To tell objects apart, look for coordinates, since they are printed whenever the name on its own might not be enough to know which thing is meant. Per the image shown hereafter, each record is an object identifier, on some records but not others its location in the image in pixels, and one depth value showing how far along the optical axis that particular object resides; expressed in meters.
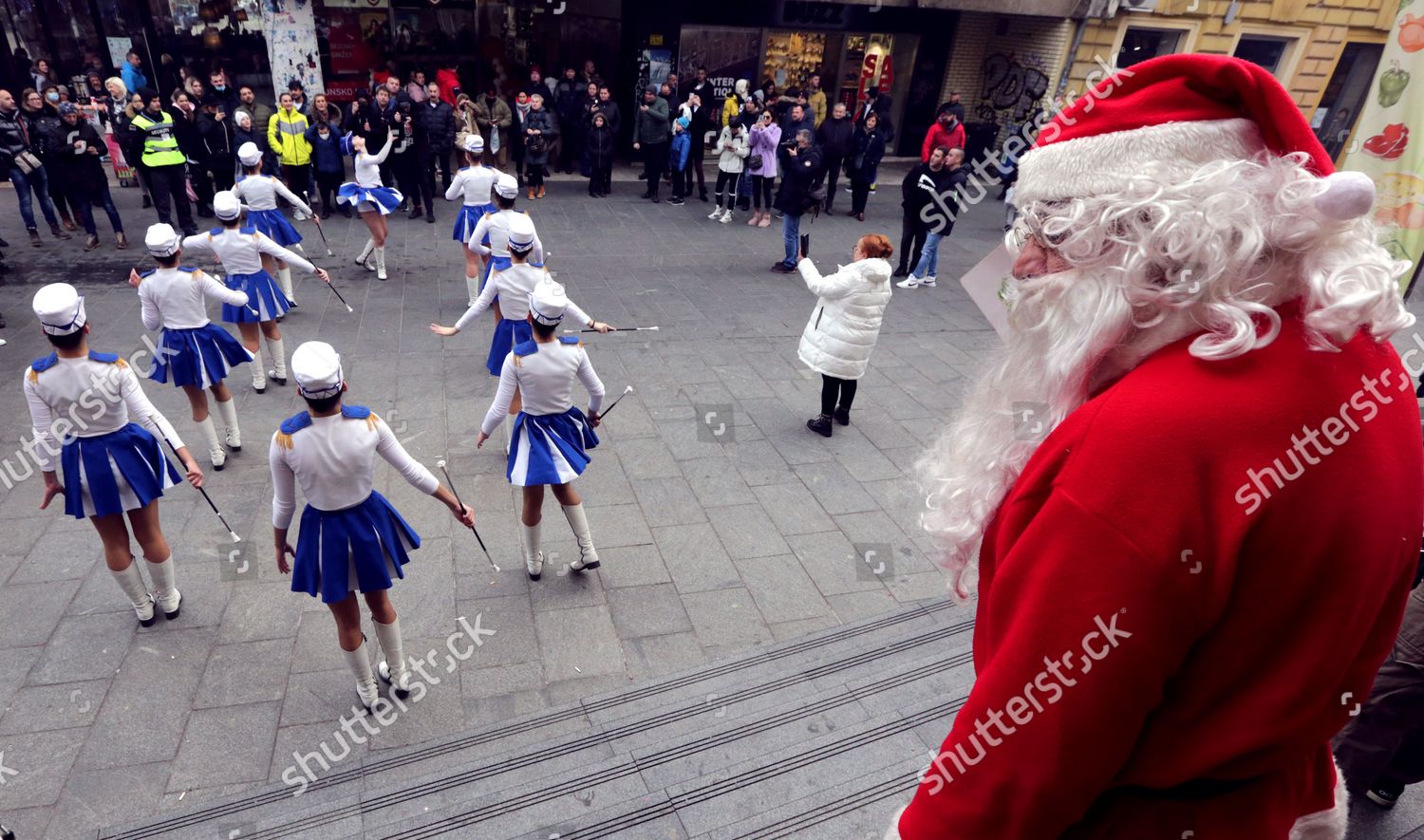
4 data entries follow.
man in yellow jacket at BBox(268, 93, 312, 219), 11.62
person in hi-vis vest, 10.43
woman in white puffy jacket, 5.88
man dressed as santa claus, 1.06
